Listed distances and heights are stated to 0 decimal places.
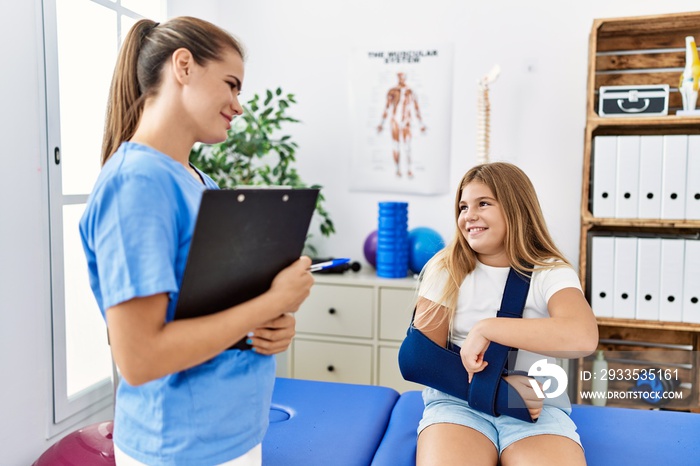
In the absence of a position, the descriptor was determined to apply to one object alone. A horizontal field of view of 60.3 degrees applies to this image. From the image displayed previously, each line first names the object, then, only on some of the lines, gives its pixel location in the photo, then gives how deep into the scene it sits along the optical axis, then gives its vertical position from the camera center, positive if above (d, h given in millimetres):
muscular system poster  2928 +392
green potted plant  2699 +191
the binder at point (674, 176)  2334 +94
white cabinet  2639 -597
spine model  2654 +343
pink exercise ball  1522 -661
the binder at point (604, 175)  2404 +98
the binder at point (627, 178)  2381 +86
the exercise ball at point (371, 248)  2889 -248
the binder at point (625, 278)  2422 -317
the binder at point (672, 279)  2379 -312
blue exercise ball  2727 -218
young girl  1293 -276
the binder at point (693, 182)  2324 +71
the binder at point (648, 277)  2396 -308
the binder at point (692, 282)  2369 -323
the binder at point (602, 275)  2439 -307
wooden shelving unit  2441 +319
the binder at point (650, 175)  2355 +98
